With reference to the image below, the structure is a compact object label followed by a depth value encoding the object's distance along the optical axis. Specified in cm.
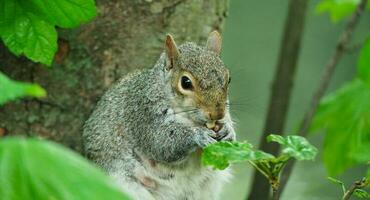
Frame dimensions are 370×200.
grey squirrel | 488
